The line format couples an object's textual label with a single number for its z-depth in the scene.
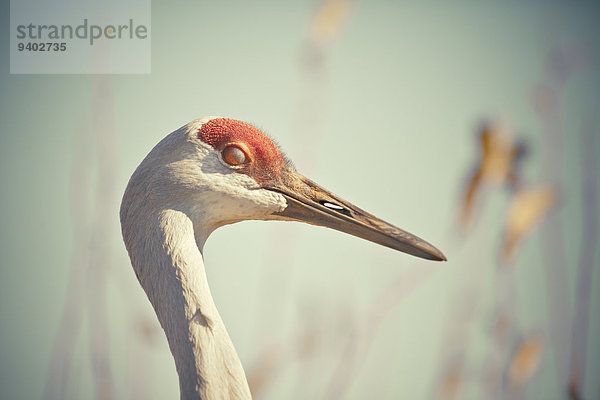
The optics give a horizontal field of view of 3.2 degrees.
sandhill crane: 7.00
